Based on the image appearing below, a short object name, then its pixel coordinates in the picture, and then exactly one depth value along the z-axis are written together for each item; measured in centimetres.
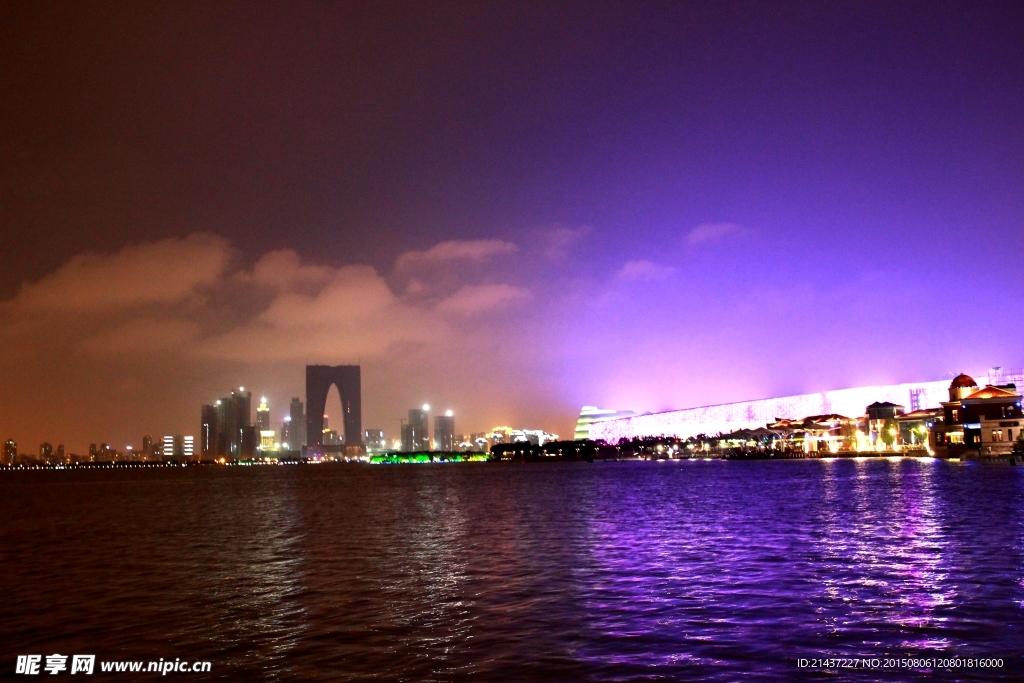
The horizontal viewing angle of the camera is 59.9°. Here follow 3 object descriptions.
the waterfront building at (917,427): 17658
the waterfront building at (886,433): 18662
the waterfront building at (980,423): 13525
